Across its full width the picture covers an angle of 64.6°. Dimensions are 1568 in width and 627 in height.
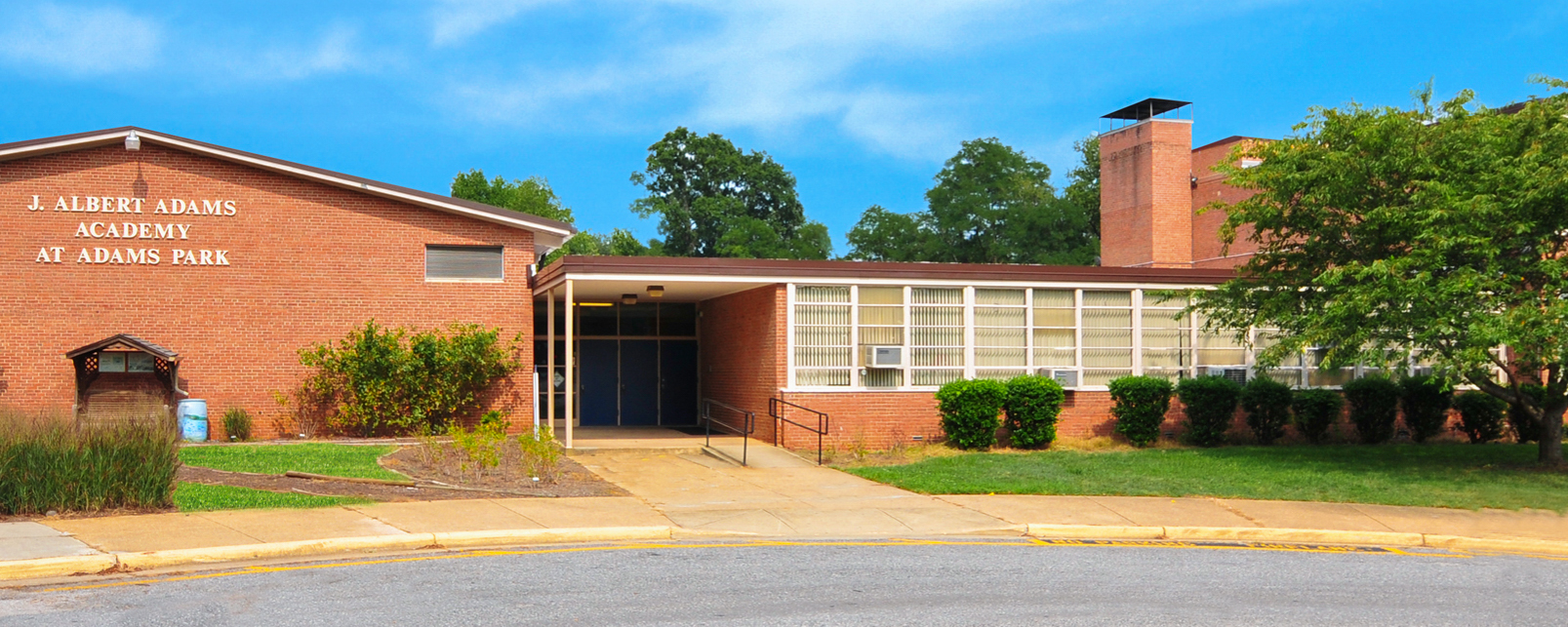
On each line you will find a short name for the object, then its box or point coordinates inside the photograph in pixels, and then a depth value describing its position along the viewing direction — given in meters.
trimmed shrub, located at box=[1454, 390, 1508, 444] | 22.61
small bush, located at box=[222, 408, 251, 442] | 21.42
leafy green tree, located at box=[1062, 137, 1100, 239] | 67.75
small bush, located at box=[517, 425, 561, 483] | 15.74
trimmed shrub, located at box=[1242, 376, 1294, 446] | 21.62
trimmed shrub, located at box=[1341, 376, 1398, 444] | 22.22
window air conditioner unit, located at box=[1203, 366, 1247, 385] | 22.77
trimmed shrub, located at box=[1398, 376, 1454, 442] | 22.45
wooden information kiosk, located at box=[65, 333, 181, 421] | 20.92
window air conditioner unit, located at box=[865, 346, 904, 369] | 21.08
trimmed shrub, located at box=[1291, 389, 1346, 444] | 21.94
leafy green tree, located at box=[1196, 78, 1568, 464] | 15.90
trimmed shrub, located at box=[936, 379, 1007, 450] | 20.31
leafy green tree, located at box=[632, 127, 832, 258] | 70.62
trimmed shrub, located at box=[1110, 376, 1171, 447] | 21.11
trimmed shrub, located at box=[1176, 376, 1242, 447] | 21.33
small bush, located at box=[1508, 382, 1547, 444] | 22.89
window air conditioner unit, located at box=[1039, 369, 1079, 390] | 21.95
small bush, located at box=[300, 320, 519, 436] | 21.78
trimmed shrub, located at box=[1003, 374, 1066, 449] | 20.59
